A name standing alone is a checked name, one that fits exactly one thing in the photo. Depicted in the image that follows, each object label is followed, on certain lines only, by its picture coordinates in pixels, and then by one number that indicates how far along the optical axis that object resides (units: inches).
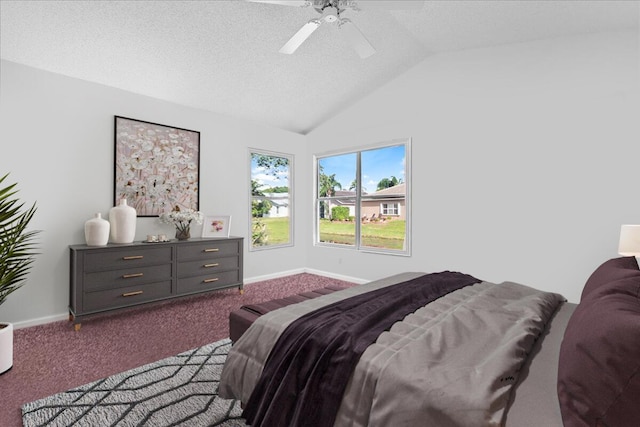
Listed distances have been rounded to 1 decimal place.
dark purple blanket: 49.1
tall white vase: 135.9
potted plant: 87.2
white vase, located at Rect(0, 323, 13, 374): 87.1
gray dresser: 121.6
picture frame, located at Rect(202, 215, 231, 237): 172.1
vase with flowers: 154.4
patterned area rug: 66.7
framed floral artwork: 145.3
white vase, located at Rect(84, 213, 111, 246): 128.0
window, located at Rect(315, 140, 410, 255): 188.2
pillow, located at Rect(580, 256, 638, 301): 58.7
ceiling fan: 90.2
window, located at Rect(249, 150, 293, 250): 201.2
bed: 36.1
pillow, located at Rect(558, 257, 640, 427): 34.0
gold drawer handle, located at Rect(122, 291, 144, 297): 130.4
